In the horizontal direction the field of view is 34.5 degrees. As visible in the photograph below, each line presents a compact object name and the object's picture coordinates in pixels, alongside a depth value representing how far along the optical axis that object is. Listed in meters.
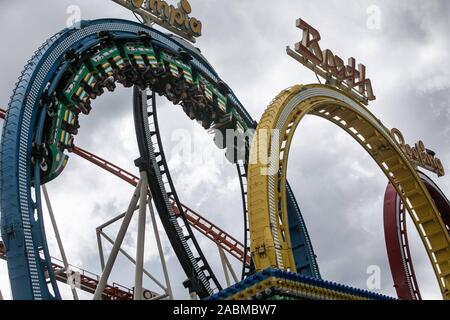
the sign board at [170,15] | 21.67
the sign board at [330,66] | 23.08
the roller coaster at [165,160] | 14.02
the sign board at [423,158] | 29.47
